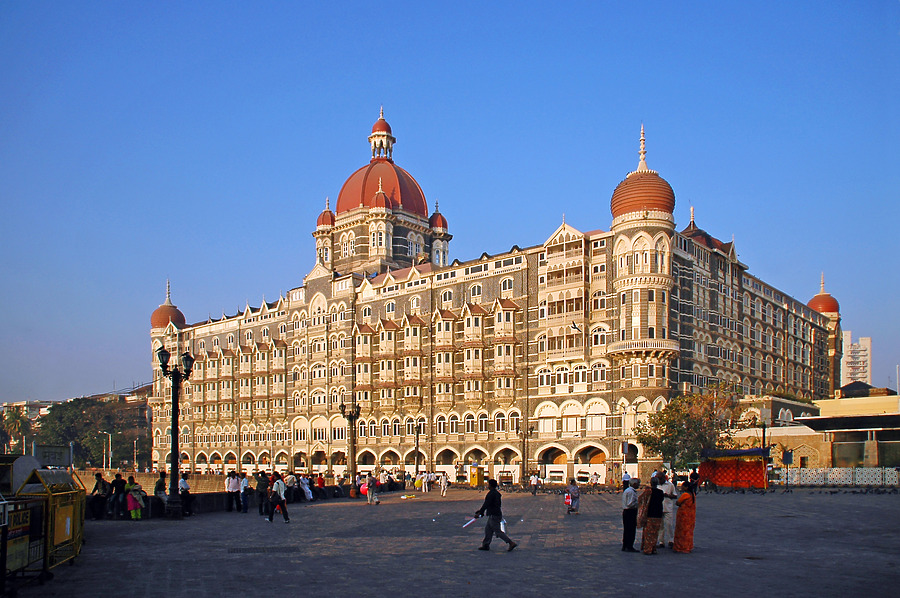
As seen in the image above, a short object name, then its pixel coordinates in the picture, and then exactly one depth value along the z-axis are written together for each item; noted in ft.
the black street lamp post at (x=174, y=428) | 88.69
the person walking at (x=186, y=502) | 93.97
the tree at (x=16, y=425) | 402.72
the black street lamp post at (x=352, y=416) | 164.66
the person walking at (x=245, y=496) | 104.12
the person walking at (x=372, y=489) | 116.37
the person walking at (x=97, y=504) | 85.97
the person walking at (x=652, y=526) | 53.57
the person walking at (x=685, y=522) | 54.44
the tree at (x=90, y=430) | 351.46
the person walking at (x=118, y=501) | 85.92
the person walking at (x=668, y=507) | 55.21
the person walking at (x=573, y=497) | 90.43
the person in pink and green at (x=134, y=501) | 85.05
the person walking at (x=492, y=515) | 56.34
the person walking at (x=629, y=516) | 55.26
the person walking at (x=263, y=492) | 95.50
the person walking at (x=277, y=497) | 81.87
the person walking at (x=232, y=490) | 105.91
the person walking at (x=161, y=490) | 89.66
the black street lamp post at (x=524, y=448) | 203.21
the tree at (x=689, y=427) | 163.02
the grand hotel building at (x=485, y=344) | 189.88
